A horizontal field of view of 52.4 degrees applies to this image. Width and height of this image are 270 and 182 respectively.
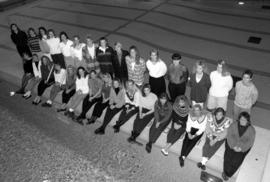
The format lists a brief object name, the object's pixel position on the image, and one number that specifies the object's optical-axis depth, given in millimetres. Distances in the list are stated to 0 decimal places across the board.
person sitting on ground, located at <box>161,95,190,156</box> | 4902
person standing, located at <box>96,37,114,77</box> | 6055
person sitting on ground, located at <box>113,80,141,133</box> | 5488
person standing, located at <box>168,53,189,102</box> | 5197
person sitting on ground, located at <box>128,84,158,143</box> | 5293
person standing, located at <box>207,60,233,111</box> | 4797
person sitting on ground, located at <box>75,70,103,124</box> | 5914
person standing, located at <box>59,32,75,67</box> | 6597
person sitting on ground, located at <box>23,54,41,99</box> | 6851
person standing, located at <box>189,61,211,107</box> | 4916
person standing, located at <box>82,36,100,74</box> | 6328
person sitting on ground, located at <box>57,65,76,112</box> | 6324
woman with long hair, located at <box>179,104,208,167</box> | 4723
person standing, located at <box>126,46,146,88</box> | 5619
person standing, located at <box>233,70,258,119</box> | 4552
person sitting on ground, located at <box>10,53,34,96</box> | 7006
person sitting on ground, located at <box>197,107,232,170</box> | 4543
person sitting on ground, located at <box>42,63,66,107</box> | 6477
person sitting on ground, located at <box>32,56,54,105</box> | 6633
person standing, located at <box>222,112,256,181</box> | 4320
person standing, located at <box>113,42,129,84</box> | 5848
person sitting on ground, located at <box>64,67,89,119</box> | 6052
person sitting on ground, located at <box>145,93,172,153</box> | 5090
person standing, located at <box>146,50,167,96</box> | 5406
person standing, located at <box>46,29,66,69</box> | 6891
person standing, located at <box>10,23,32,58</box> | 7434
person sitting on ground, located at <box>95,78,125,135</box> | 5594
